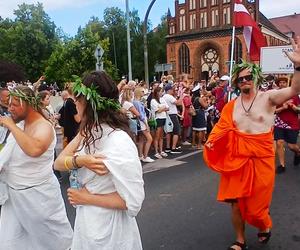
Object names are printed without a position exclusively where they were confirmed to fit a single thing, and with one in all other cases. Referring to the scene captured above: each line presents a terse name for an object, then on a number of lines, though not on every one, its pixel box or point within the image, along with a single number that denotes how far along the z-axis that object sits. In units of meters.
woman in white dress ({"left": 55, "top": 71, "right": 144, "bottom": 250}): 2.17
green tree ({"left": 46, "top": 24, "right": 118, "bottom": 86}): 32.28
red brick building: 56.94
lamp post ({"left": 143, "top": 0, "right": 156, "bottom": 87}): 14.22
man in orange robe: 3.85
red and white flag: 10.06
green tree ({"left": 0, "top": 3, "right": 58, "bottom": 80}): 50.91
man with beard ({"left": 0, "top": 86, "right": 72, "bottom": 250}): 3.11
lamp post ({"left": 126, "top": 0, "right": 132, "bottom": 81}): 15.16
